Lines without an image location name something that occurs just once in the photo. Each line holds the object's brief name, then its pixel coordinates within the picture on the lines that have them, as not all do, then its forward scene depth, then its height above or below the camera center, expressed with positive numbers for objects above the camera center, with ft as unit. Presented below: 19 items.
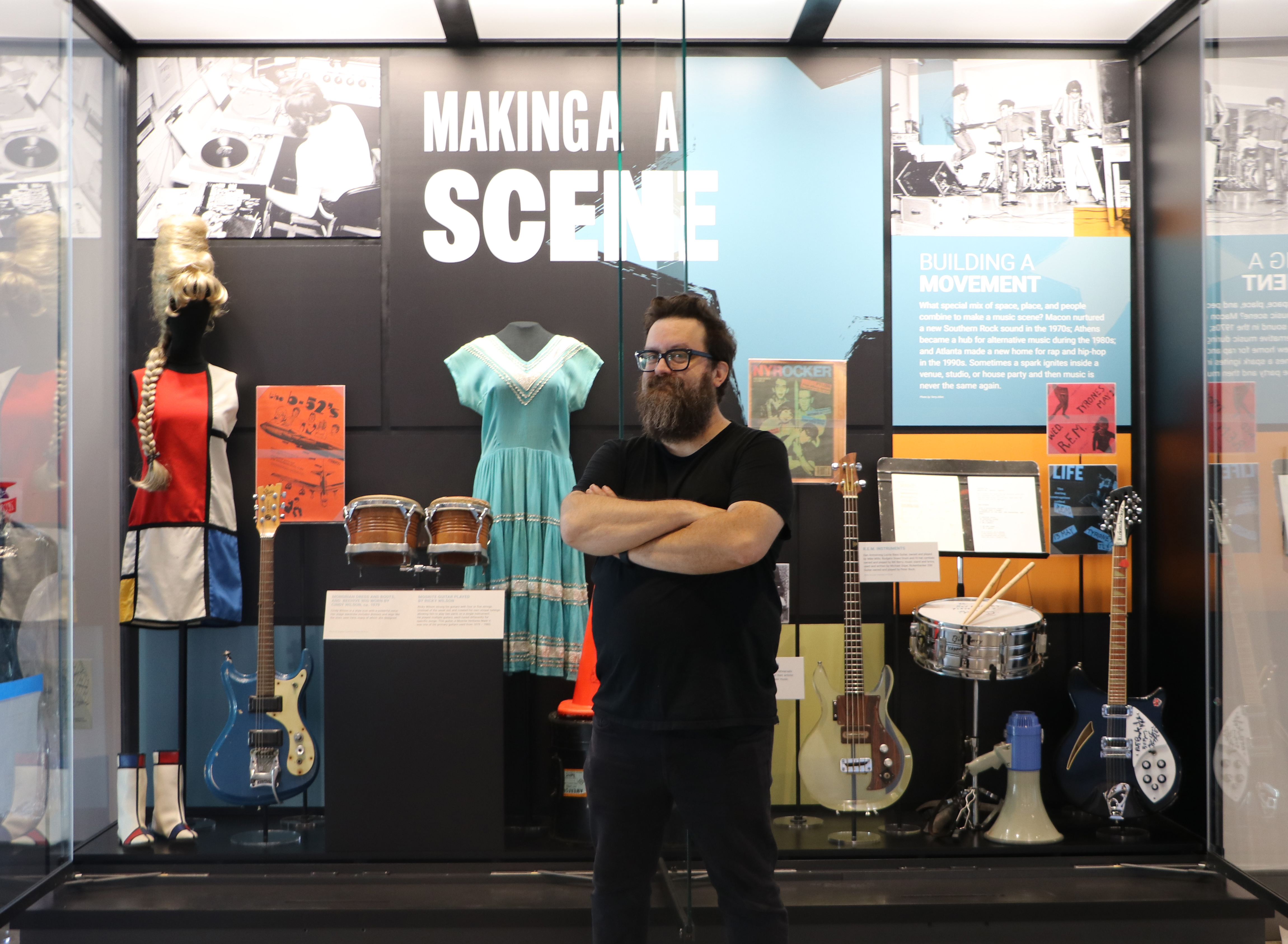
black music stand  12.30 -0.17
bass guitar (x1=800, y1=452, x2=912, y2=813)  11.62 -3.42
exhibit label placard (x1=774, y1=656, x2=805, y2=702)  11.71 -2.59
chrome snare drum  11.07 -2.06
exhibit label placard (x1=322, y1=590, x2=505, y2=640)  11.32 -1.74
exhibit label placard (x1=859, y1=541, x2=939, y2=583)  12.06 -1.20
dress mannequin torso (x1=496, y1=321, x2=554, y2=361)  12.88 +1.73
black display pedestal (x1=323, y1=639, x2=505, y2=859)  11.14 -3.28
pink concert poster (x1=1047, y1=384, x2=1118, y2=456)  13.05 +0.60
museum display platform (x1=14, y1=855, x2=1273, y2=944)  9.91 -4.60
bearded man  6.64 -1.33
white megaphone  11.43 -3.90
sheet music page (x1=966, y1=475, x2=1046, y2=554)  12.34 -0.62
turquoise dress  12.26 -0.34
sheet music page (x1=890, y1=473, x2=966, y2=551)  12.41 -0.57
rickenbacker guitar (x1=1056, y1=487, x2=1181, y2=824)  11.62 -3.44
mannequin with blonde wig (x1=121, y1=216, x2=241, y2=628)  12.21 -0.02
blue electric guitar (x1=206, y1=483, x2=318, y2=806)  11.55 -3.25
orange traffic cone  11.63 -2.69
